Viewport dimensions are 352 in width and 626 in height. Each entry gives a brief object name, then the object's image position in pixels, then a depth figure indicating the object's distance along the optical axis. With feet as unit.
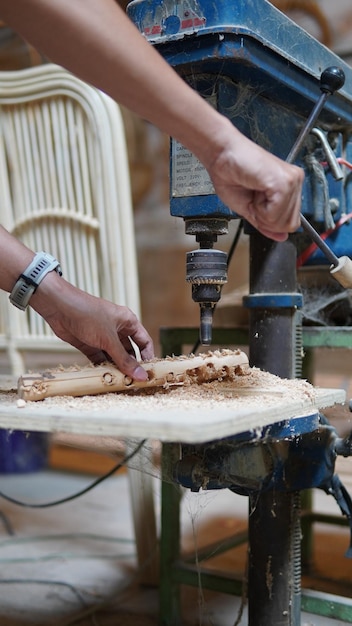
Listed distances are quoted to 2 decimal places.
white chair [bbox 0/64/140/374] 5.44
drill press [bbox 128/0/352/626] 3.23
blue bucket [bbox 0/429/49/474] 8.30
